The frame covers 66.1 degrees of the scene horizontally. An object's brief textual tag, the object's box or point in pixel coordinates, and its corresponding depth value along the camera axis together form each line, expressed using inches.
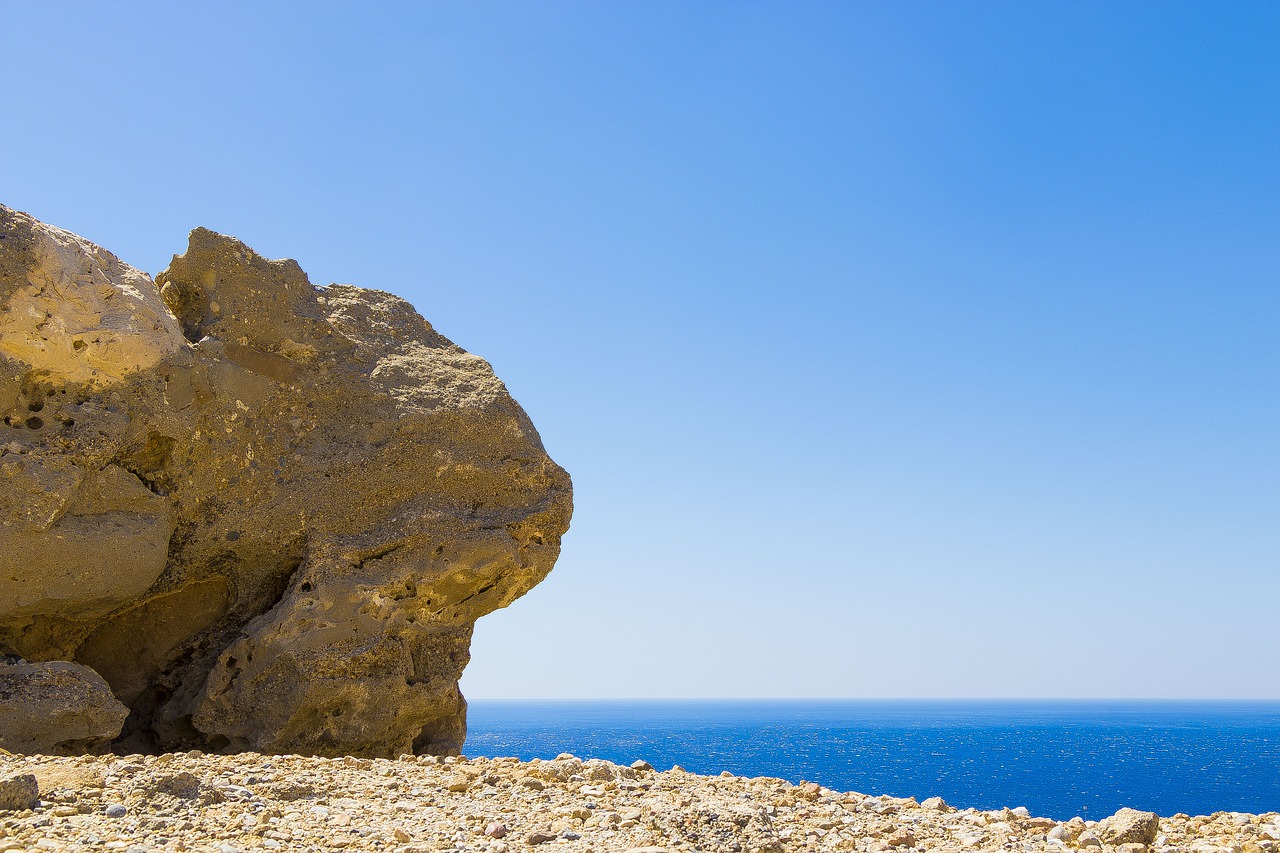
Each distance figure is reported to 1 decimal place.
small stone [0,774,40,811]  205.9
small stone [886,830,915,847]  234.2
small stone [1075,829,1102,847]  250.1
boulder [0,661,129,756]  319.6
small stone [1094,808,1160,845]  255.3
